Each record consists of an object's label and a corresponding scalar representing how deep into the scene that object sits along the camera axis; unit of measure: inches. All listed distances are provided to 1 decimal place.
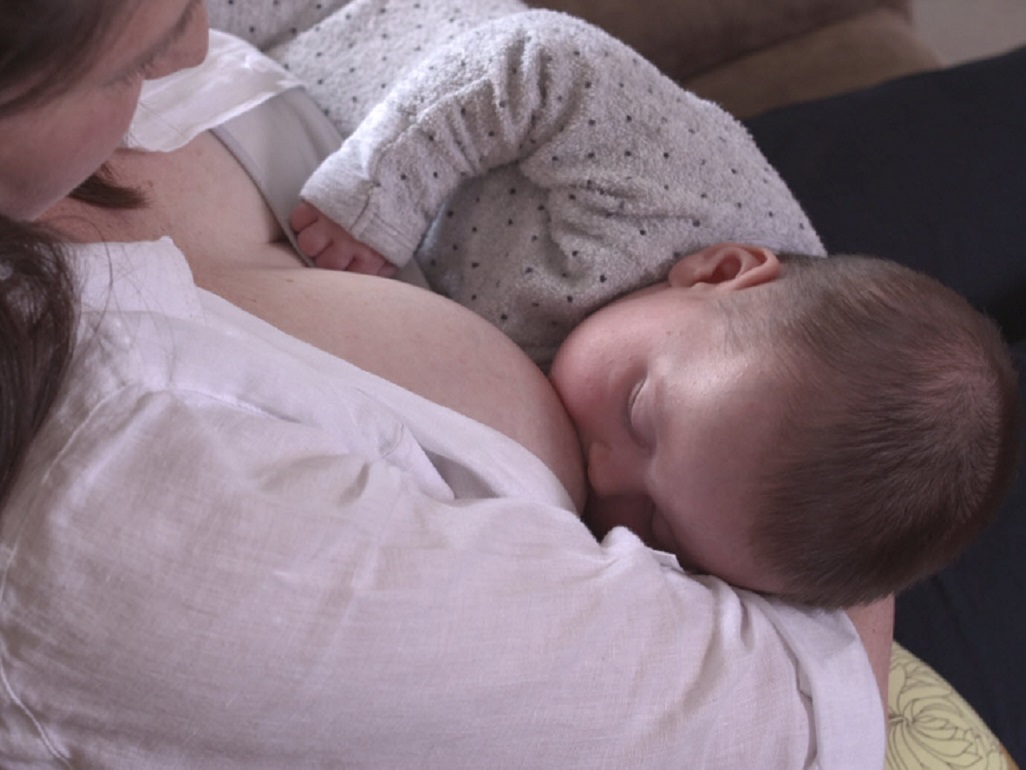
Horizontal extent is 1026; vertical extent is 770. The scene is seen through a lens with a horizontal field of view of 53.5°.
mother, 21.1
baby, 31.7
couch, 43.4
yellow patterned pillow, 39.3
